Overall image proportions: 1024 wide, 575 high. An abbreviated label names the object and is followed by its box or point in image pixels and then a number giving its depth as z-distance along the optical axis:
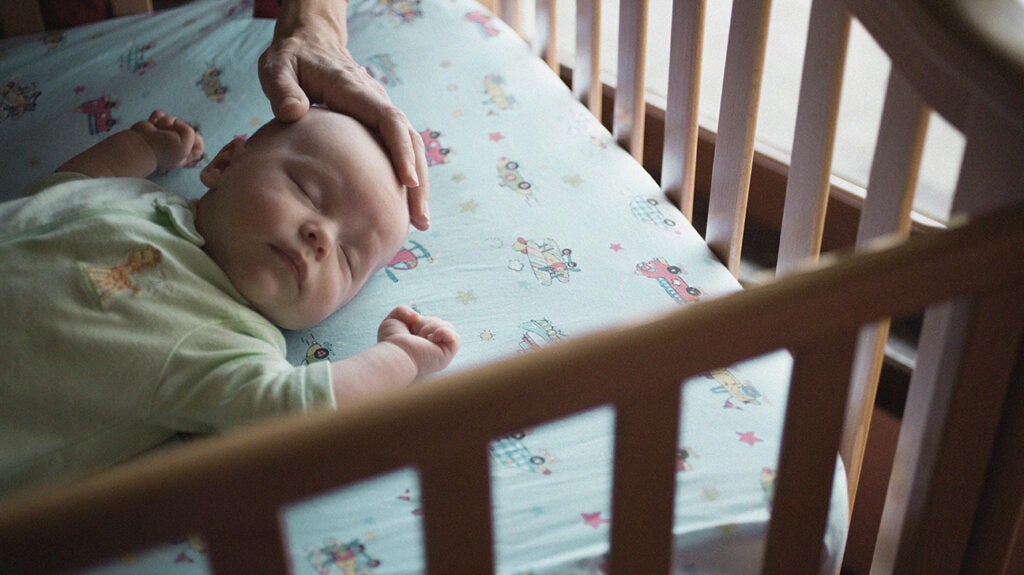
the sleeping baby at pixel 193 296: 0.83
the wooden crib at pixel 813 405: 0.45
